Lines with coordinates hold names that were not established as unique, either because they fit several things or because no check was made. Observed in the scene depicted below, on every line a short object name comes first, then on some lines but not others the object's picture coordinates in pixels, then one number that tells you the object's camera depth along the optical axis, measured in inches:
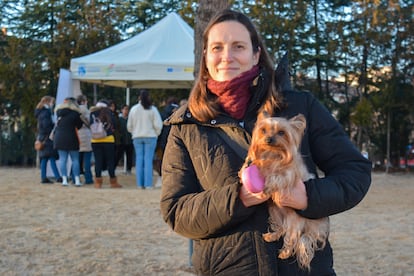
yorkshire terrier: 79.3
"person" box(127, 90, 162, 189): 461.7
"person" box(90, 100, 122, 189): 473.1
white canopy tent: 497.7
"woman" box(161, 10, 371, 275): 81.4
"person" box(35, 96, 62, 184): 509.7
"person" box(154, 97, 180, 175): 468.4
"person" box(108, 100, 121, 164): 514.3
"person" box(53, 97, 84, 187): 479.2
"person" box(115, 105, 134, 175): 565.9
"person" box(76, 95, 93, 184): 494.7
